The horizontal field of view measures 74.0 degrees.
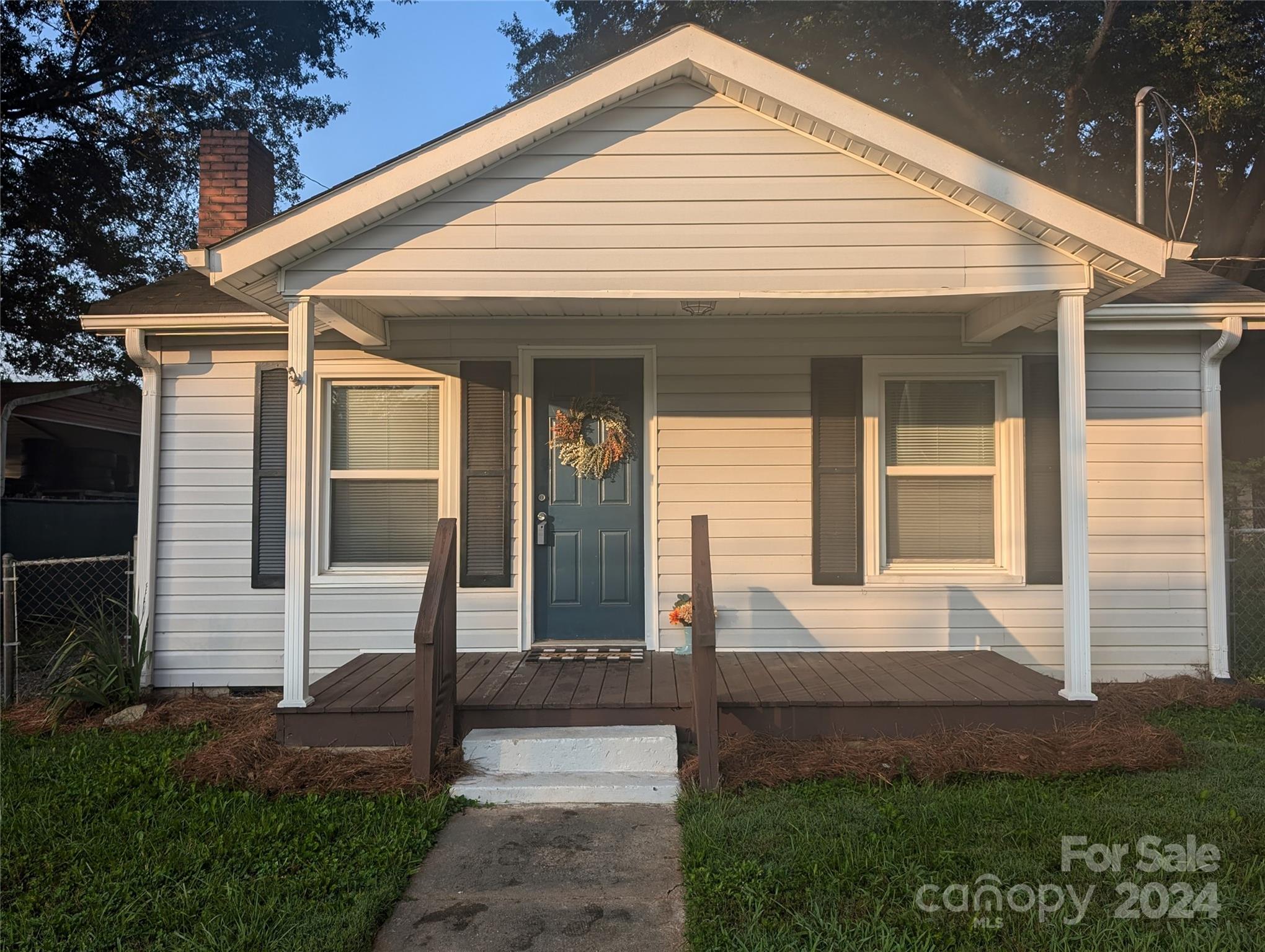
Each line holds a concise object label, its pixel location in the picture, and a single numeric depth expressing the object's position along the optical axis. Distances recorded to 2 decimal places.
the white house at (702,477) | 5.68
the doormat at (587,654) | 5.40
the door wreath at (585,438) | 5.73
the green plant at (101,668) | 5.31
